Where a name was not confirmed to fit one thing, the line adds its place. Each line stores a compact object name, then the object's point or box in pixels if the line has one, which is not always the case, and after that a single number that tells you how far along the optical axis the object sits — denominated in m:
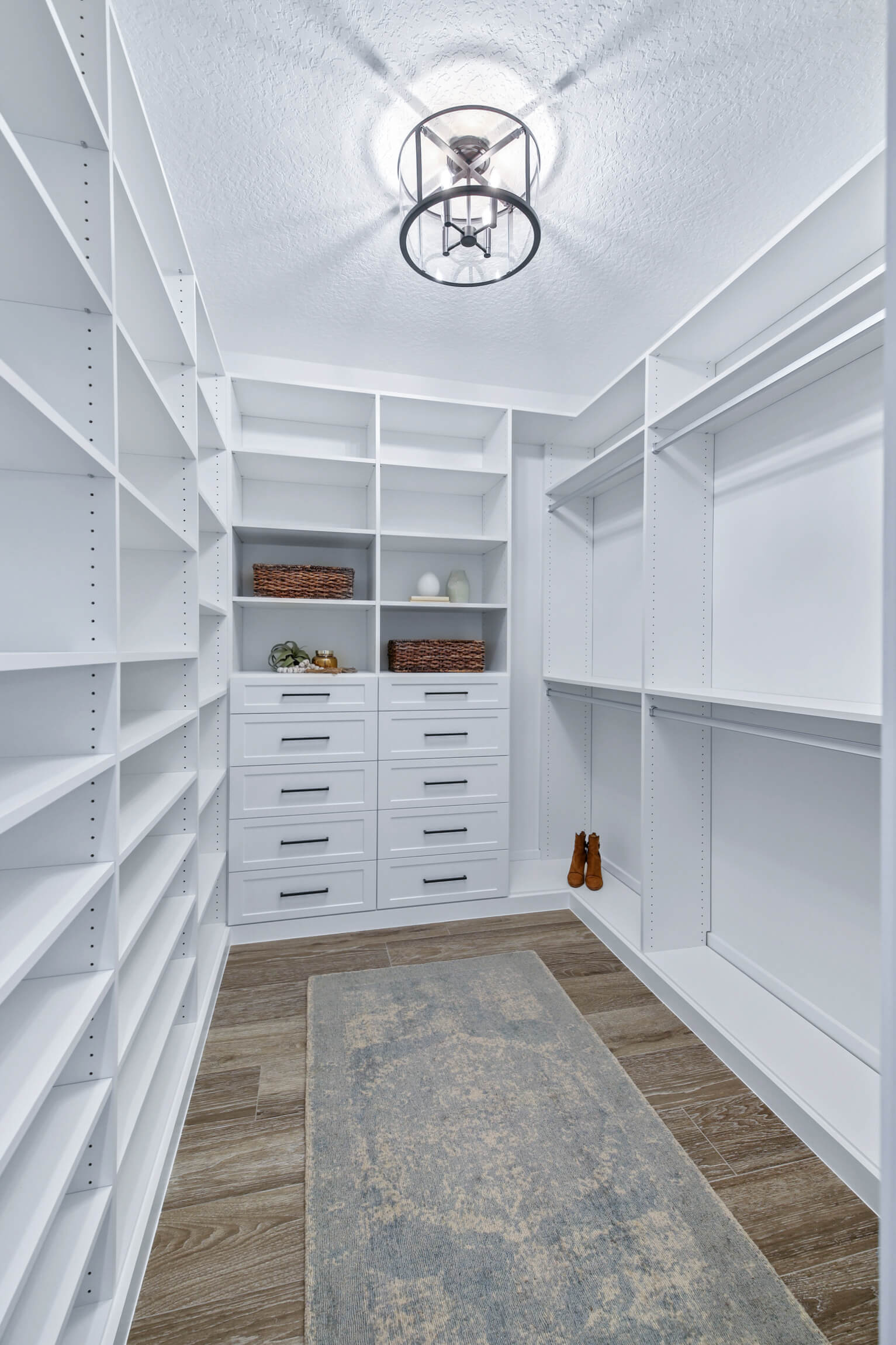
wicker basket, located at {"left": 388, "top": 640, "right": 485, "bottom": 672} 2.88
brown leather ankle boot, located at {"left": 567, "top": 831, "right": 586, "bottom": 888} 3.02
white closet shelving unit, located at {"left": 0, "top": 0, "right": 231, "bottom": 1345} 0.87
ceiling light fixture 1.65
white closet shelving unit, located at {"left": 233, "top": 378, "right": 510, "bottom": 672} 2.79
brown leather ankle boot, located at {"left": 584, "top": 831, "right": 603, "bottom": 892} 3.00
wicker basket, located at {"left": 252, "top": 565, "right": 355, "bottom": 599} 2.75
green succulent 2.78
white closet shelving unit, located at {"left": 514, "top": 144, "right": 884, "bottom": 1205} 1.70
